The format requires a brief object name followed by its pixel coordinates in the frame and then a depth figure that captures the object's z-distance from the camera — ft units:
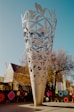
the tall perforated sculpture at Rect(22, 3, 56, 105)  54.49
